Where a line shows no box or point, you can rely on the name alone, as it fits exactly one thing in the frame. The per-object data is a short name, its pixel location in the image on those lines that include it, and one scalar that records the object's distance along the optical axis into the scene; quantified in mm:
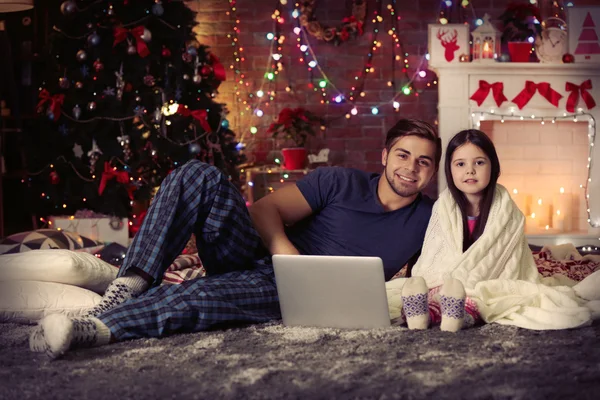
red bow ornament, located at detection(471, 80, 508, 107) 5109
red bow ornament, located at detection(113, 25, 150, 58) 4563
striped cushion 3449
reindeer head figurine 5051
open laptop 2154
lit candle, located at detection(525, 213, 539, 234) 5207
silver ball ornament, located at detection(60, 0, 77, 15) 4457
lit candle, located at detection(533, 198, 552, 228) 5227
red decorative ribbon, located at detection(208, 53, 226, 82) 4895
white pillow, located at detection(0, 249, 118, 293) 2561
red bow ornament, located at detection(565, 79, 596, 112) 5086
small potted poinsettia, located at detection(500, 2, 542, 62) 5113
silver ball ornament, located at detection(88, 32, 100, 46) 4542
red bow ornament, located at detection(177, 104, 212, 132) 4691
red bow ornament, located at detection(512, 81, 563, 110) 5105
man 2209
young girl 2271
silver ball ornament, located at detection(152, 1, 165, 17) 4609
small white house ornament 5082
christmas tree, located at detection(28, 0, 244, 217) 4633
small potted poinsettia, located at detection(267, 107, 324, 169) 5328
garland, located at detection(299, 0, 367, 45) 5504
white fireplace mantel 5098
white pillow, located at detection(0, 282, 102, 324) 2477
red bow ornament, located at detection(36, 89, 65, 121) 4590
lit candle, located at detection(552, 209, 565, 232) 5164
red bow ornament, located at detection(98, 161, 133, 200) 4609
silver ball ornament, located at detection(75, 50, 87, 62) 4559
